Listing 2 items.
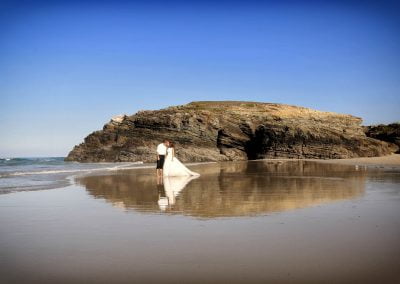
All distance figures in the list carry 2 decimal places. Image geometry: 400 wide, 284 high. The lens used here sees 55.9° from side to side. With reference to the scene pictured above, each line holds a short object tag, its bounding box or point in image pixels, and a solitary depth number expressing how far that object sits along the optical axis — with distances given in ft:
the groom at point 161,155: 55.98
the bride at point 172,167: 53.31
